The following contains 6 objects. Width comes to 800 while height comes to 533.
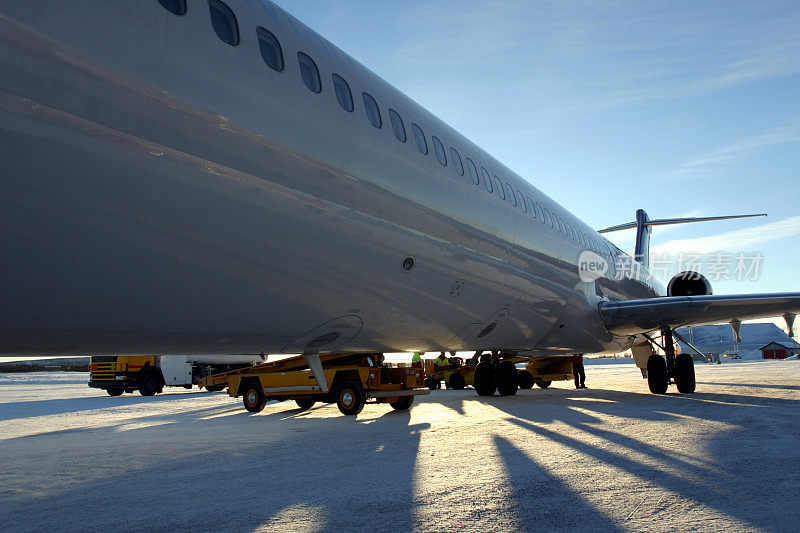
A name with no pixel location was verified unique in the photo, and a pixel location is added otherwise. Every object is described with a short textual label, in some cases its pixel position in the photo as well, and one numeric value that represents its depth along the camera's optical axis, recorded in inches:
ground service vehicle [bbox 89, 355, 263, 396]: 916.0
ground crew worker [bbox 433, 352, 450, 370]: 1046.2
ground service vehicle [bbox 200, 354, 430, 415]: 470.9
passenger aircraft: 112.0
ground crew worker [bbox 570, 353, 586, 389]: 806.5
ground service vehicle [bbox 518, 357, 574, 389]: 808.3
